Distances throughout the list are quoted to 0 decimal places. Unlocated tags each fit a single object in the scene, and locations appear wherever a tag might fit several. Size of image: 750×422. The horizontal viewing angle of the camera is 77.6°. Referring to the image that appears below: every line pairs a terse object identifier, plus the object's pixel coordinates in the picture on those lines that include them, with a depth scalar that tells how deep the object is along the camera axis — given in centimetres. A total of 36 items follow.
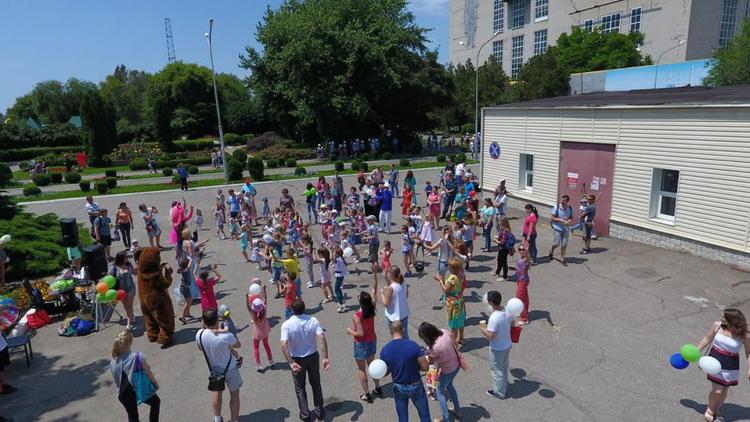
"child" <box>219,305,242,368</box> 658
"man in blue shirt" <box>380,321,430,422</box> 517
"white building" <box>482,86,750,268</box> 1115
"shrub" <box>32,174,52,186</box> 3244
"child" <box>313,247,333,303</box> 981
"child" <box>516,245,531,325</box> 835
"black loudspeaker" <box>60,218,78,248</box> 1230
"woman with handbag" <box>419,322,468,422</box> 543
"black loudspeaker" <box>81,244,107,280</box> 1116
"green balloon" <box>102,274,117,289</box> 900
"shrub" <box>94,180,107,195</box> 2731
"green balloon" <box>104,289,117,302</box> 889
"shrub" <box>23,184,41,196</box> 2739
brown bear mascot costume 847
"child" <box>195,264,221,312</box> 830
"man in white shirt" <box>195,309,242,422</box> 571
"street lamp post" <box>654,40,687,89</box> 5867
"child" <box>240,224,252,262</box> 1391
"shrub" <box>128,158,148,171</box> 4131
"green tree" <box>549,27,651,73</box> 5853
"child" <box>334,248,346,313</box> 981
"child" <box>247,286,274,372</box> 713
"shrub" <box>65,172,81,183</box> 3341
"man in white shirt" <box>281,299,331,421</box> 586
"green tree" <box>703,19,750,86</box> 3162
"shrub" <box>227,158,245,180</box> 3014
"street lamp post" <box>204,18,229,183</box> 2819
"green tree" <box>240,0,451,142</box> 4006
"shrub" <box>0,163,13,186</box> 1445
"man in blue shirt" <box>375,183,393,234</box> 1600
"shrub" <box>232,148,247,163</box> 3912
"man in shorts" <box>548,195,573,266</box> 1188
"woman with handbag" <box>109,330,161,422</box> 551
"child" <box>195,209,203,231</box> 1727
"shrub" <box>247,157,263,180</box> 2959
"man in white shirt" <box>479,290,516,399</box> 619
